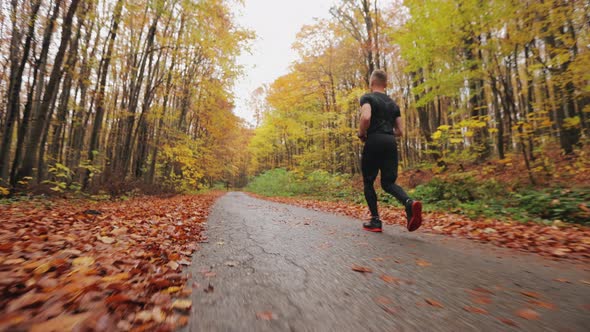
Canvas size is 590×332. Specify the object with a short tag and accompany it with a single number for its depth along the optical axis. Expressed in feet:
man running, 11.09
